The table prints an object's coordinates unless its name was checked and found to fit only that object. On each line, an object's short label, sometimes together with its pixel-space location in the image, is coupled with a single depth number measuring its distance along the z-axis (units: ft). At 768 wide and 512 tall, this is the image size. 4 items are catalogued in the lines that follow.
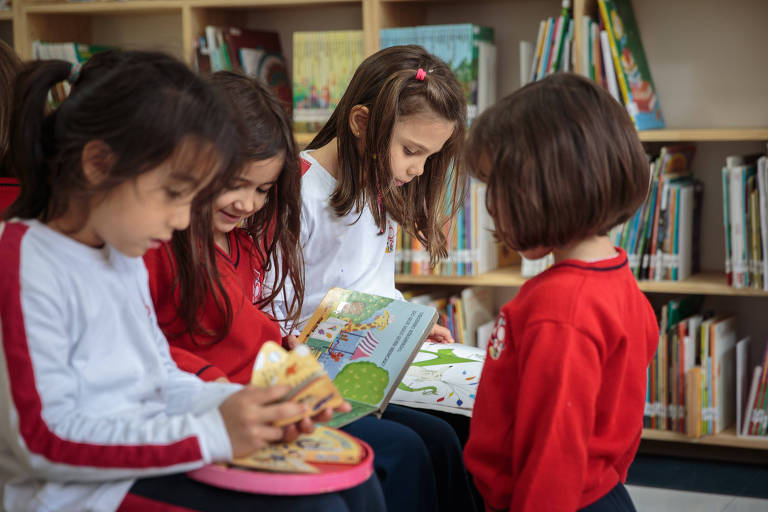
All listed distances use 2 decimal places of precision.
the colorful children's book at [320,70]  7.88
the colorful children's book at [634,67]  7.23
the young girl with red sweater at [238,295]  3.87
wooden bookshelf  7.47
